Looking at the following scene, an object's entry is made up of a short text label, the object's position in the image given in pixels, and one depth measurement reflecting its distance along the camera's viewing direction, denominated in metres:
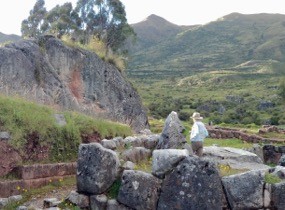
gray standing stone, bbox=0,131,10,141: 7.12
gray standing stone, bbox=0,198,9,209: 6.14
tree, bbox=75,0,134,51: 29.79
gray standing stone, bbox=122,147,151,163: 7.15
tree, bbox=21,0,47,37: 40.58
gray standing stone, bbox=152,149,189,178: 5.93
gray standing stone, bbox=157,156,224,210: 5.79
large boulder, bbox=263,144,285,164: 11.79
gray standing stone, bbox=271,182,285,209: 5.84
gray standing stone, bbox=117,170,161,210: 5.87
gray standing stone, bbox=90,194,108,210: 5.99
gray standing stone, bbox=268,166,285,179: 6.11
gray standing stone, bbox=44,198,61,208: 6.10
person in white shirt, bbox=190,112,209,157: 7.56
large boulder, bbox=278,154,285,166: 8.04
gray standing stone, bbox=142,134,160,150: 8.36
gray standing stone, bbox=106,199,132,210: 5.97
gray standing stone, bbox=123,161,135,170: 6.32
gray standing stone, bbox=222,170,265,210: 5.81
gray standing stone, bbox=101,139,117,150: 7.26
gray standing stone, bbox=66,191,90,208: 6.10
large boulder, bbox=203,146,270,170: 7.86
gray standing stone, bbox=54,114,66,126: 8.22
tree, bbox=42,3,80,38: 30.16
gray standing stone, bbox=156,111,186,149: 8.26
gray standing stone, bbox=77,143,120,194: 6.09
